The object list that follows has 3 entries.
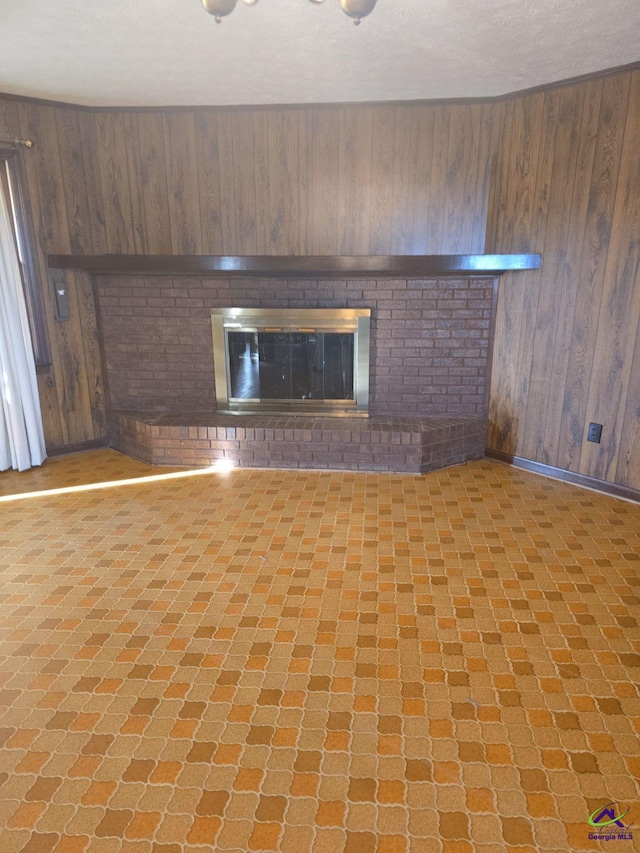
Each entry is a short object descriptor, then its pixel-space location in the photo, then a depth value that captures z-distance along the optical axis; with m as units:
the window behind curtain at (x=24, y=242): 3.79
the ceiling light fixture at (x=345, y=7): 1.66
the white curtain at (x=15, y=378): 3.83
